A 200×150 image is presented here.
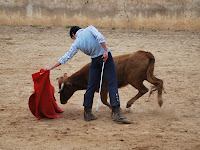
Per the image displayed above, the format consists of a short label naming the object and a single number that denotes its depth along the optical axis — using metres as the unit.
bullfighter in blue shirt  13.25
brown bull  15.33
